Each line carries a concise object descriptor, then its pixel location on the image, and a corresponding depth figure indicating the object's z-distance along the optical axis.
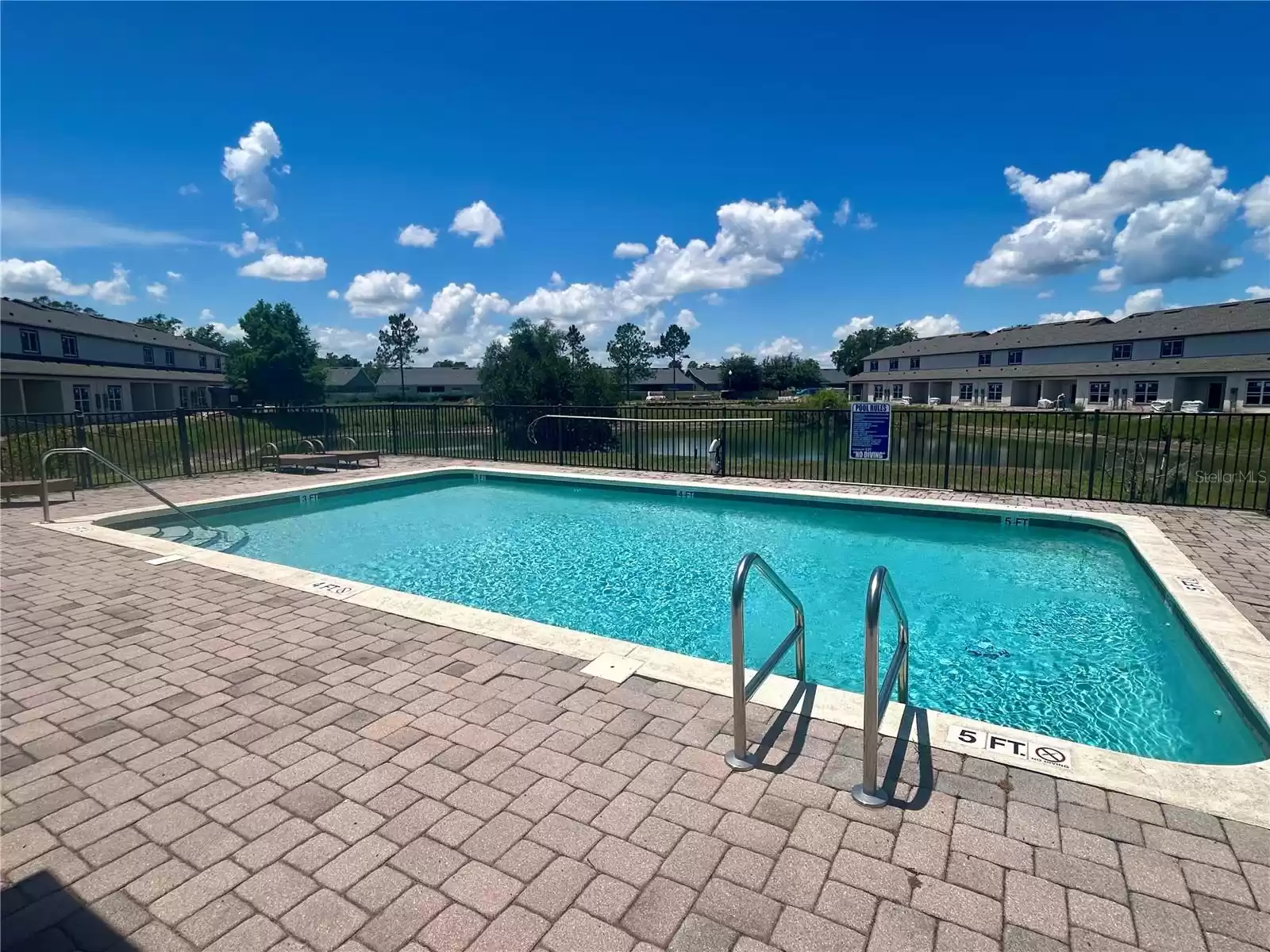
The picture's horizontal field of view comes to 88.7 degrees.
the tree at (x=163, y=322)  73.80
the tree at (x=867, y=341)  101.81
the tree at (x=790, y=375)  85.25
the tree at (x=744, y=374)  84.25
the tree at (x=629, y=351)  90.06
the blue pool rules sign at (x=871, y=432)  9.60
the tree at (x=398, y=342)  86.31
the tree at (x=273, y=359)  43.91
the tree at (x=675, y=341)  113.75
